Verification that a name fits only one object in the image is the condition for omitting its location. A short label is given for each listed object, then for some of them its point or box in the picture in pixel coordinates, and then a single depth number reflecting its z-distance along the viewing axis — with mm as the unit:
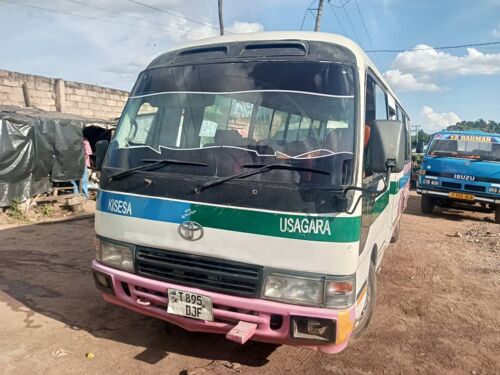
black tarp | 9016
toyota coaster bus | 2742
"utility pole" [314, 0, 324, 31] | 16905
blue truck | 10570
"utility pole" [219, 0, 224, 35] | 15695
